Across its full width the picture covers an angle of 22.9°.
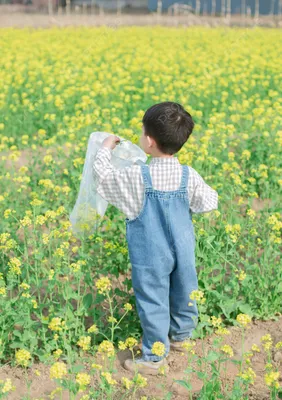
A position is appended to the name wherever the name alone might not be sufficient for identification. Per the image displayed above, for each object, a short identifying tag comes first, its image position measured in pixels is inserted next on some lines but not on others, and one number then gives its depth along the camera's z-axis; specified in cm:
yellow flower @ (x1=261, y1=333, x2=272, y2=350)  304
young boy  343
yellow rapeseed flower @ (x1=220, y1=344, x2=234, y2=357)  290
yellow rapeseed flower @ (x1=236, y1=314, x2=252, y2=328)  299
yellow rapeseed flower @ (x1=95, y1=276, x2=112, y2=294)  336
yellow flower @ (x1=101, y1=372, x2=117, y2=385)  284
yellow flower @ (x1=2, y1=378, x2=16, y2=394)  276
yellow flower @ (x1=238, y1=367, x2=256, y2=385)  286
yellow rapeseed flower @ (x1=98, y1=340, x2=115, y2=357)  293
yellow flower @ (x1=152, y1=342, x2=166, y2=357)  294
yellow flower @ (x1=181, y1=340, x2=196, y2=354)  305
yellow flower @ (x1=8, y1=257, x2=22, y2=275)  362
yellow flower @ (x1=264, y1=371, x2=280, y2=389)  273
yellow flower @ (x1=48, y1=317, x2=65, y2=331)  306
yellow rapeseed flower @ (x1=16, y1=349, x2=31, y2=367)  295
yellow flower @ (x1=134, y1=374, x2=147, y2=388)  290
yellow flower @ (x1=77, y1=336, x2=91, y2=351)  304
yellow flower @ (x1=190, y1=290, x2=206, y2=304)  317
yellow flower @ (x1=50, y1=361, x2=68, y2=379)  270
